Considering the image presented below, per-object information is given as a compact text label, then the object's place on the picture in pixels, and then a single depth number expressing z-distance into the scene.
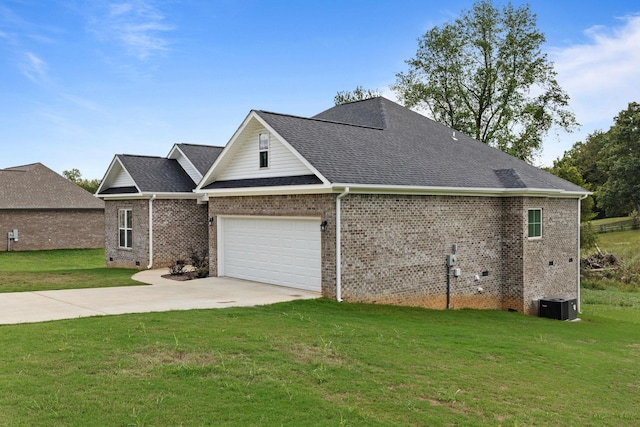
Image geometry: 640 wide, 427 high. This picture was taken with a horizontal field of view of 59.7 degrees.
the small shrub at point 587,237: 40.34
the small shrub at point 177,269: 20.61
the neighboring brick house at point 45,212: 37.16
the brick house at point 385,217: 15.06
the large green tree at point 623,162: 61.81
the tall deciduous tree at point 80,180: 75.25
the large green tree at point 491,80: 38.16
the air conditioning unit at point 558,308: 18.77
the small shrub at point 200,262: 19.94
